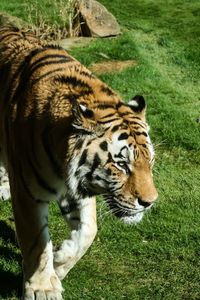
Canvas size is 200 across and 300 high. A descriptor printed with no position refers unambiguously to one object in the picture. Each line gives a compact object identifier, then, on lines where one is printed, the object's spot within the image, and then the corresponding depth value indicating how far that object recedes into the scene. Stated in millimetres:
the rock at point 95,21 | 16781
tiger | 5855
